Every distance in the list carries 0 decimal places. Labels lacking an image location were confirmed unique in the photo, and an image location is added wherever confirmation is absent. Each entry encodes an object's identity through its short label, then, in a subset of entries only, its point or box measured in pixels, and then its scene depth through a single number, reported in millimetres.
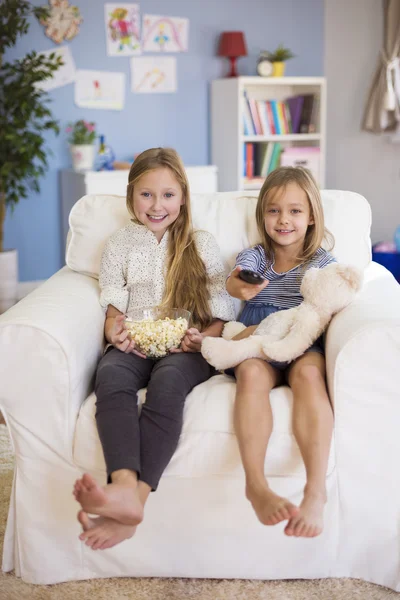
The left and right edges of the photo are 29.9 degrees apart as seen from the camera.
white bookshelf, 4168
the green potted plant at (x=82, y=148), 3969
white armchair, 1552
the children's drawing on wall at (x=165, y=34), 4211
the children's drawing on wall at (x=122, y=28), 4129
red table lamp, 4219
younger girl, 1421
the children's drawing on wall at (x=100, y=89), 4141
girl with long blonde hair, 1405
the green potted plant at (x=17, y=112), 3615
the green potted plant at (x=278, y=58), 4242
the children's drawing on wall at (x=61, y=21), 3979
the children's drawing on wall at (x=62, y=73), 4047
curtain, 4043
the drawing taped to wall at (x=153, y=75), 4246
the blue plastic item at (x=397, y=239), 3768
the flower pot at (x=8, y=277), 3910
